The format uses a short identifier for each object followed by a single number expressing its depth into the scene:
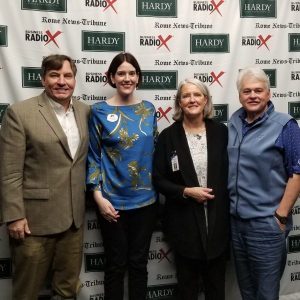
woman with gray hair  1.88
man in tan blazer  1.70
